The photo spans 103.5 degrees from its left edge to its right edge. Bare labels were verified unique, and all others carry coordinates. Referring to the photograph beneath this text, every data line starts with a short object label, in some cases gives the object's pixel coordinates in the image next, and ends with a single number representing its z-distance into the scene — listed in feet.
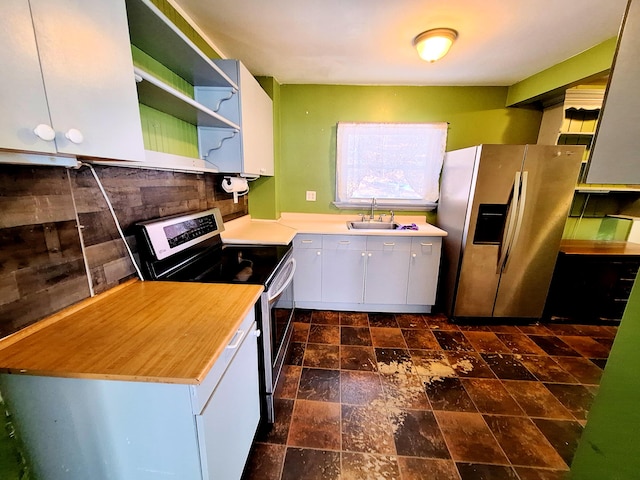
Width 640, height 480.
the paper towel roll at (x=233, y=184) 6.46
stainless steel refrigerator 7.00
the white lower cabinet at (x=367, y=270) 8.19
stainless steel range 4.06
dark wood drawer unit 7.75
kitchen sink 9.30
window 9.03
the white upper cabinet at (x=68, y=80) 1.74
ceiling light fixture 5.57
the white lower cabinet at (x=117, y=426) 2.24
